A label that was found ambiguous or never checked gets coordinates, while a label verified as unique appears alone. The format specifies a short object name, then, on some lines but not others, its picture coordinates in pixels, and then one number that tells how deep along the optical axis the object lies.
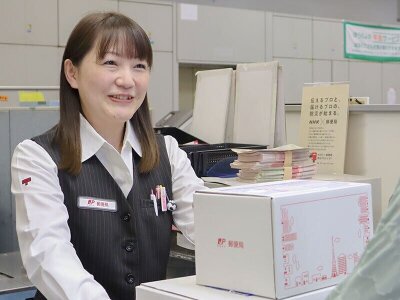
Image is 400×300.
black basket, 2.09
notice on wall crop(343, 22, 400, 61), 6.18
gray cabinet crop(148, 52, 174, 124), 4.98
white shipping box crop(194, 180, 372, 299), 0.94
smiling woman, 1.31
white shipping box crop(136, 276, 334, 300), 0.97
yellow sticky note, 3.46
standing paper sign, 2.11
